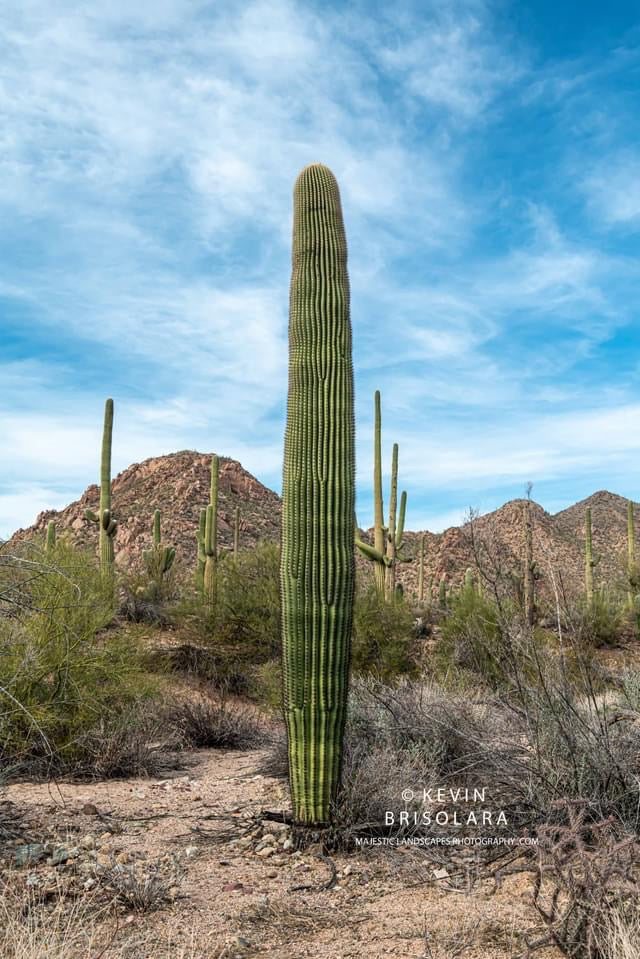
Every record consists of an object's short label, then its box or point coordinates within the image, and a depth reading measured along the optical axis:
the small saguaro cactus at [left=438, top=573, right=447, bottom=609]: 20.29
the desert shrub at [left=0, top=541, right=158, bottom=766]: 8.24
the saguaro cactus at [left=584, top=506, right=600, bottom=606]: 23.80
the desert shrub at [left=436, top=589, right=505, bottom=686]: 12.95
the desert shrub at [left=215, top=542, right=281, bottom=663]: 16.80
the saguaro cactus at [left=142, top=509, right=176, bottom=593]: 21.18
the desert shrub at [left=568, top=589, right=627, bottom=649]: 20.54
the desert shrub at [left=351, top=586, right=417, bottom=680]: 15.30
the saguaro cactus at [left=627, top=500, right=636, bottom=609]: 25.36
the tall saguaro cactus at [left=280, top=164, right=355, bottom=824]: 6.24
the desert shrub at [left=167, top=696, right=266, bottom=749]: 11.13
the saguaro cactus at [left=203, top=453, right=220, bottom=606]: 18.32
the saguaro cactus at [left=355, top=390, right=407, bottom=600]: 18.34
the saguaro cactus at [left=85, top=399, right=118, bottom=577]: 17.89
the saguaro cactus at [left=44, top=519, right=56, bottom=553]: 21.91
